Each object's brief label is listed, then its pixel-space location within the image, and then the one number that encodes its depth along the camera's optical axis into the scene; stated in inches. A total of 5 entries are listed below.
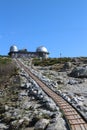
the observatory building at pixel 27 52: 2351.7
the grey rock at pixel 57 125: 189.1
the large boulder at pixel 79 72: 550.4
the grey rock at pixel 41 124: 190.5
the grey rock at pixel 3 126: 203.4
